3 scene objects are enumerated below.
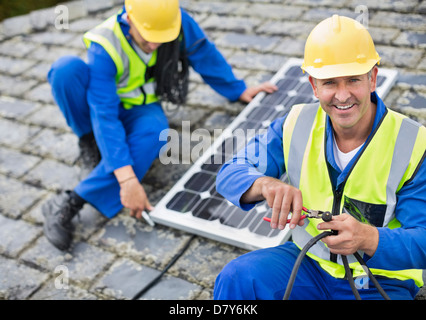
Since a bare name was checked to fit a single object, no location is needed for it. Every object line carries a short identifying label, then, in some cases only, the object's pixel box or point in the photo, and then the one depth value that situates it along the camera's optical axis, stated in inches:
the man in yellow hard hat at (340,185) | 82.7
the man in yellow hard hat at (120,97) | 141.2
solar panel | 130.6
